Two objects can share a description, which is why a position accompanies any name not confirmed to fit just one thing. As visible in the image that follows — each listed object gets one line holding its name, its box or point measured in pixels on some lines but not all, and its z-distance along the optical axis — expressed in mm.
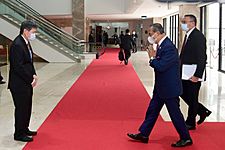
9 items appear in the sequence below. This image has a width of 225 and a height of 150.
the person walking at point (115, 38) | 38481
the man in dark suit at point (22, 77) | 5035
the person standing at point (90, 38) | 29316
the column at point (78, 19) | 23594
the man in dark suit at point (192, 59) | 5477
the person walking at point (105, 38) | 34766
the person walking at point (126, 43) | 16500
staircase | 18141
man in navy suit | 4742
